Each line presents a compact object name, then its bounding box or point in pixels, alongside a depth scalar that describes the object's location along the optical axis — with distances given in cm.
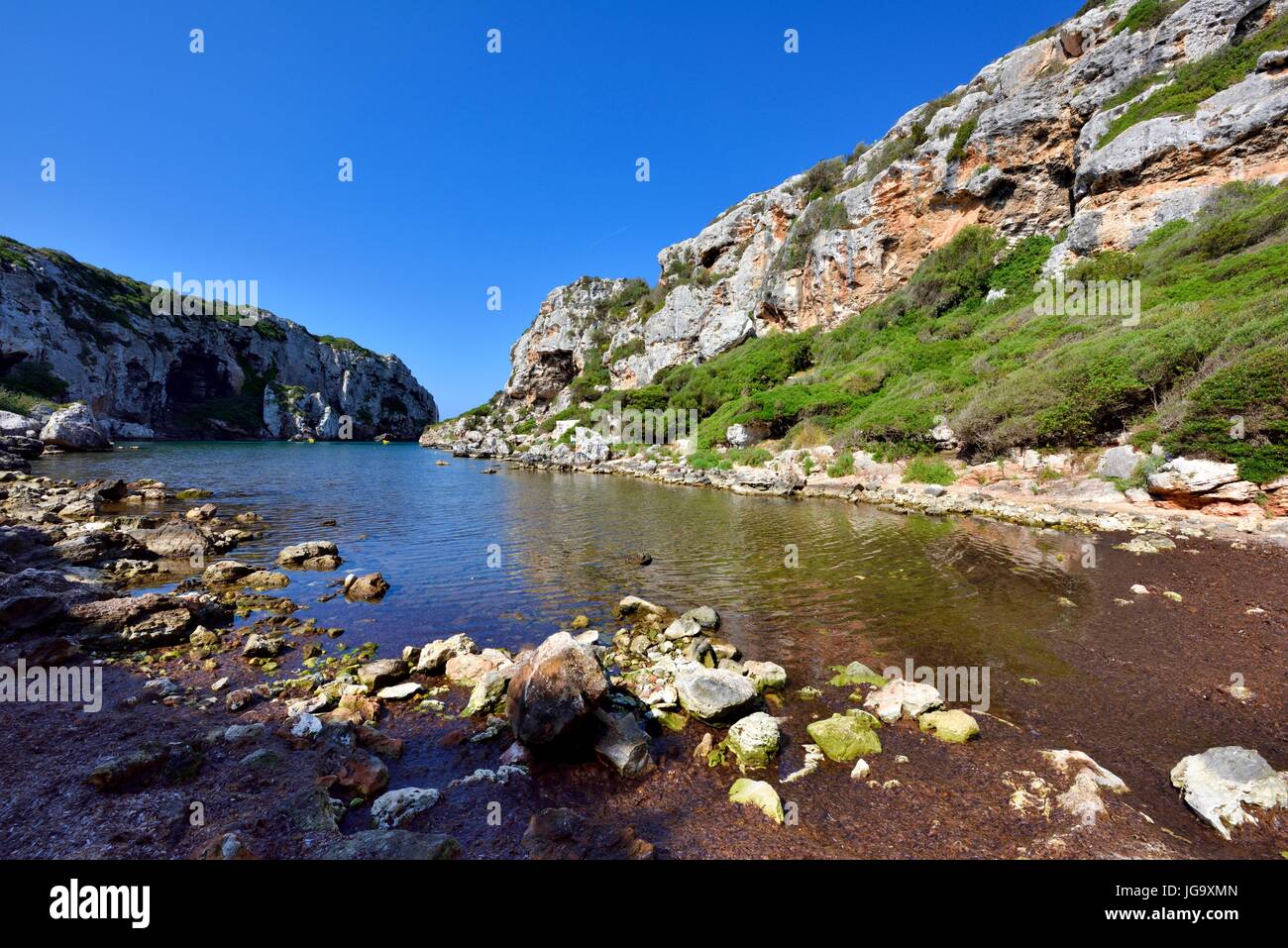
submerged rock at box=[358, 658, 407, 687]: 746
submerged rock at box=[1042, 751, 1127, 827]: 470
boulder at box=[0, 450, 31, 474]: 3156
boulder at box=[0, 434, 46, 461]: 3712
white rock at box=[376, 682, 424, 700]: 715
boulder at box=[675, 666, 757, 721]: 651
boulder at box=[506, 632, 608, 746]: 573
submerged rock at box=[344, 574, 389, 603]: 1155
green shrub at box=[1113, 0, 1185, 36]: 3534
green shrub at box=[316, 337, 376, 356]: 13875
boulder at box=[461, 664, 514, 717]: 688
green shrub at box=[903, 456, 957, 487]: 2525
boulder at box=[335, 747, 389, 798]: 513
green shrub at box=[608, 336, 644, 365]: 7506
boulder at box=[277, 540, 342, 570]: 1407
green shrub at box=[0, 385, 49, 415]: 4962
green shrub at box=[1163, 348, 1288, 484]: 1454
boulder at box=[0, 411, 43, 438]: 4353
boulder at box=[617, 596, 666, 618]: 1090
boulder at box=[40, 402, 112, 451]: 4550
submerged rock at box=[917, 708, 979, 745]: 606
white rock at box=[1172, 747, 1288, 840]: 448
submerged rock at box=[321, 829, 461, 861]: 374
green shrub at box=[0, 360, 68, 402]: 6090
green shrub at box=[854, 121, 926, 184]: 5053
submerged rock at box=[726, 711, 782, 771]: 574
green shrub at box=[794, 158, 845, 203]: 6157
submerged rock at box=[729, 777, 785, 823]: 484
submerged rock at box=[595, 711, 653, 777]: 553
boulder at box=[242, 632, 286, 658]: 838
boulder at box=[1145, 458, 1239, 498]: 1544
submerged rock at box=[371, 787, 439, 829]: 470
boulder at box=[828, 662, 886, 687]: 773
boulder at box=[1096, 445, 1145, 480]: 1856
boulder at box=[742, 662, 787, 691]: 756
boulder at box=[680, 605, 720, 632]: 1003
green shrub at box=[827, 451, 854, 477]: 3055
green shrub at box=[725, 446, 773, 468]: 3681
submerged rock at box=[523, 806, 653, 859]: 426
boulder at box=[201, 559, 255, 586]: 1212
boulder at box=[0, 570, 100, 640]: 828
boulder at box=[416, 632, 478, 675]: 809
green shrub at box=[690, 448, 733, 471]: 3944
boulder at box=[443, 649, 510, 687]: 780
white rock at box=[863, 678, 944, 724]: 662
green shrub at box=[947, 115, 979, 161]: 4366
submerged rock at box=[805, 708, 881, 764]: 585
